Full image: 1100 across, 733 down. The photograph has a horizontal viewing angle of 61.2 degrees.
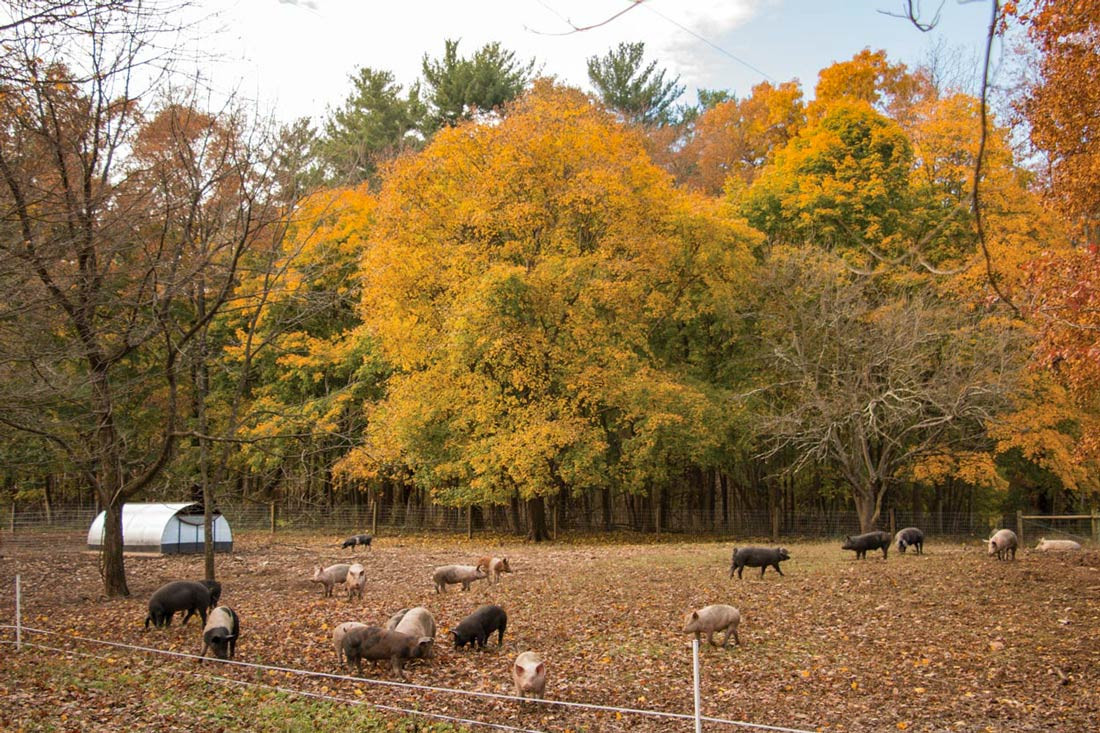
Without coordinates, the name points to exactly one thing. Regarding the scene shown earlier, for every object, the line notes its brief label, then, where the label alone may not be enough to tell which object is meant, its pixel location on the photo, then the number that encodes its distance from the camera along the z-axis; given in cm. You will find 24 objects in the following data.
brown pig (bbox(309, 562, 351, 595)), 1545
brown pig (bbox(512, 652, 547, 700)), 858
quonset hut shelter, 2403
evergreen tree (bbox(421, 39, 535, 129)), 4562
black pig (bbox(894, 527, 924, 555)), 2030
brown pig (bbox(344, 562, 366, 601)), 1468
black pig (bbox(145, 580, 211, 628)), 1208
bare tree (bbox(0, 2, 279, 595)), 863
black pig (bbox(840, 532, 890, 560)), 1948
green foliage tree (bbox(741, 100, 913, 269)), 3005
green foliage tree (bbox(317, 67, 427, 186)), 4616
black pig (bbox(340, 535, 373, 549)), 2530
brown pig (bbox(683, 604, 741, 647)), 1083
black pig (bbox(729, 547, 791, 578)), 1648
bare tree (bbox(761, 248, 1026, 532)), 2686
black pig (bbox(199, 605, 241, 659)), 1045
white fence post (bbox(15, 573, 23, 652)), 1105
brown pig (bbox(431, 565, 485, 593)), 1552
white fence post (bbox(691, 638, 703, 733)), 670
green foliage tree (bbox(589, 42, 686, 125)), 5206
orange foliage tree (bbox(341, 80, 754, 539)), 2753
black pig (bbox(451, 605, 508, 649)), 1098
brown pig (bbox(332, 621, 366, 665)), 1040
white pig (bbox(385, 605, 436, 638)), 1053
